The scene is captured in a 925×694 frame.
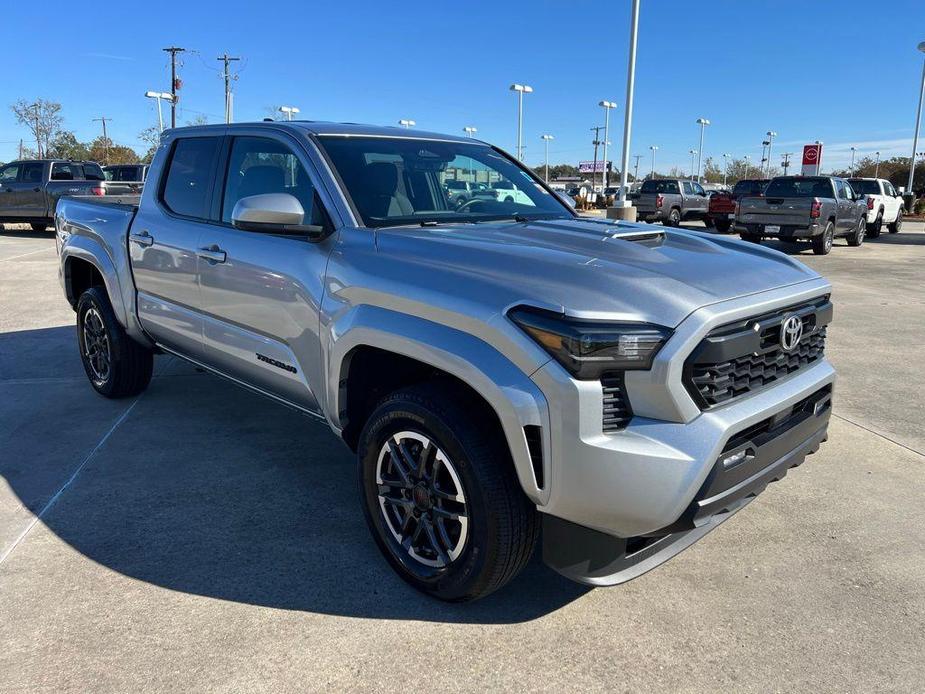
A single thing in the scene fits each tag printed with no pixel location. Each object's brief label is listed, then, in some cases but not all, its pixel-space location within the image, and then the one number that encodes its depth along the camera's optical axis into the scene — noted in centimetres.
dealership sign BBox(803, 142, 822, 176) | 3562
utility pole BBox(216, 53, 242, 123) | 4782
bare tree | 5312
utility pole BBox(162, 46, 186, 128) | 4903
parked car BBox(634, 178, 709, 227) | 2575
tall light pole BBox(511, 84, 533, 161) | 4553
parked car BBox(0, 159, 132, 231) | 1908
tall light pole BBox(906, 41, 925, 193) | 3861
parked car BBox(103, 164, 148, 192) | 2362
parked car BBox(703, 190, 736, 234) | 2361
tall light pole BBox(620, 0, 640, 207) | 2370
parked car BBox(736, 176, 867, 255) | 1662
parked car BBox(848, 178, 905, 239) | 2256
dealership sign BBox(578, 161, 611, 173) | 8319
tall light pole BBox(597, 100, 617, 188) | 5457
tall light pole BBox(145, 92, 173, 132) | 3897
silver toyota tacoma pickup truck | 231
